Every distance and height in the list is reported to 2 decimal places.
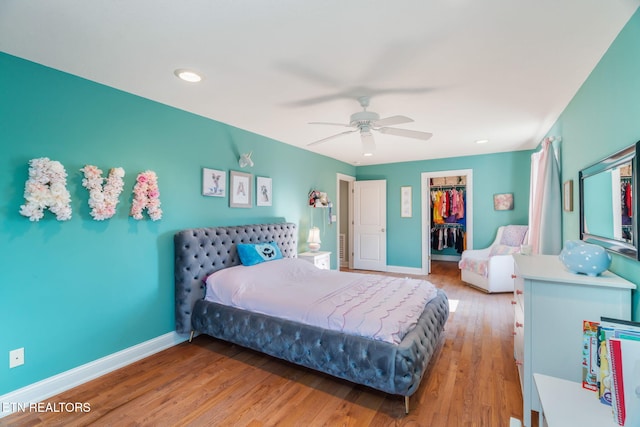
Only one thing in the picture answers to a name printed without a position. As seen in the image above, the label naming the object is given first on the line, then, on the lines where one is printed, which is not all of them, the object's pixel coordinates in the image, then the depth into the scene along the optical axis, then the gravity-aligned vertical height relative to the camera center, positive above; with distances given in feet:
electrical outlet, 6.70 -3.20
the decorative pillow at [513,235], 16.47 -1.11
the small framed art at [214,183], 10.96 +1.29
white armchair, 15.25 -2.51
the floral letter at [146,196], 8.73 +0.62
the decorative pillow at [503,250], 15.89 -1.89
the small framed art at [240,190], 12.09 +1.12
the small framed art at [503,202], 17.51 +0.79
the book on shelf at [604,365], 3.46 -1.82
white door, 21.29 -0.68
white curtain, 10.01 +0.35
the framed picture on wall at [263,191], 13.37 +1.14
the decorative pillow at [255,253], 11.15 -1.43
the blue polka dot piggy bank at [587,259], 5.71 -0.88
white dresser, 5.39 -1.88
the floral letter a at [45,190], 6.72 +0.62
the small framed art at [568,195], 8.95 +0.61
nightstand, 14.85 -2.14
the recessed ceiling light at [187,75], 7.44 +3.65
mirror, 5.06 +0.24
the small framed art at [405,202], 20.40 +0.94
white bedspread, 7.20 -2.39
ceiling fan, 8.37 +2.75
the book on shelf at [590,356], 3.85 -1.86
